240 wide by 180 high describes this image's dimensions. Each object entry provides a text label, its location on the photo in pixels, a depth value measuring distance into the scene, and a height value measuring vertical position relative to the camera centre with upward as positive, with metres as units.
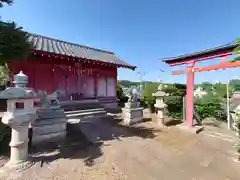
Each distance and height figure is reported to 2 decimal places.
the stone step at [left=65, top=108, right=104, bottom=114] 7.33 -1.06
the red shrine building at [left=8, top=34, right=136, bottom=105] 7.64 +1.20
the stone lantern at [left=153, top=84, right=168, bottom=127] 6.61 -0.66
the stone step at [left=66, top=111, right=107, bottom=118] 7.21 -1.21
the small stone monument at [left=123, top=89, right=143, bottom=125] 6.73 -0.96
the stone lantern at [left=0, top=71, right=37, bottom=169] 3.03 -0.56
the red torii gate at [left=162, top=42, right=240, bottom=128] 5.06 +1.21
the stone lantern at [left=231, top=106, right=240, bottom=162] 3.50 -0.92
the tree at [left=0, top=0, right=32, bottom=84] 3.86 +1.35
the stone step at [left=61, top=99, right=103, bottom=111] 7.86 -0.80
